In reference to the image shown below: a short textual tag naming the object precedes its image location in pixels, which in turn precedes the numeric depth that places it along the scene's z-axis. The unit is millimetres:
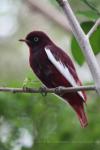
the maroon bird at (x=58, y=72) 5242
